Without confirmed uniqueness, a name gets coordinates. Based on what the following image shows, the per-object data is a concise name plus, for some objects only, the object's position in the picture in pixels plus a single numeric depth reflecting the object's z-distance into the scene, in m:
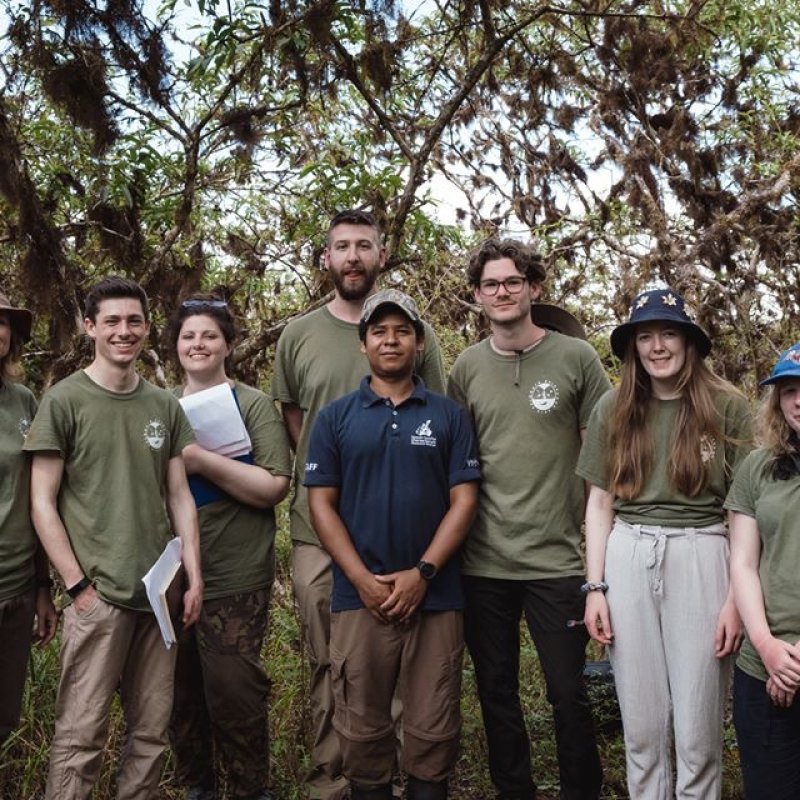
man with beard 3.85
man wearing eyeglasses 3.60
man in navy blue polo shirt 3.36
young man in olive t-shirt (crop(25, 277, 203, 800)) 3.24
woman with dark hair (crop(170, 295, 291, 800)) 3.84
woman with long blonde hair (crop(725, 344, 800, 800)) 2.85
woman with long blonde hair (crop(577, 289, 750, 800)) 3.12
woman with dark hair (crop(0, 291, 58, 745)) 3.37
